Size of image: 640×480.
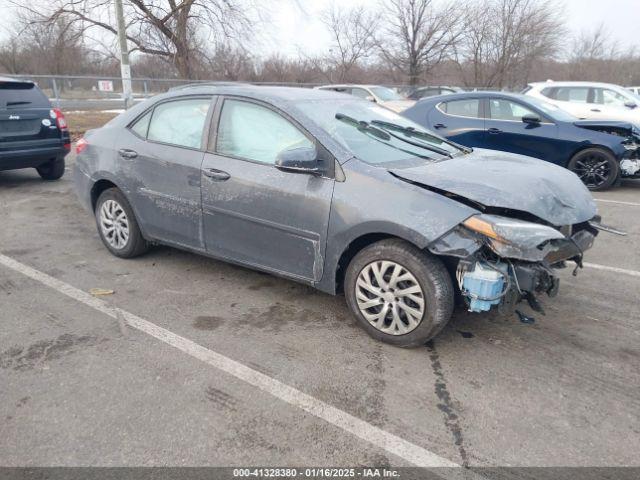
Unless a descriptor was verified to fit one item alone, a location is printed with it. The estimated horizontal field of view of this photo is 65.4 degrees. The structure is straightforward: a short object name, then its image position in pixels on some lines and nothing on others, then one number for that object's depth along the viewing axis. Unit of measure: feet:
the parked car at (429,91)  65.62
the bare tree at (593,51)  156.25
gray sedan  9.80
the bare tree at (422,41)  108.17
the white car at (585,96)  39.70
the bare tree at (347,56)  127.95
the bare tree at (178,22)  73.56
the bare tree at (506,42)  97.71
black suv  23.34
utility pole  46.83
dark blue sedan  25.70
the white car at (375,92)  49.53
